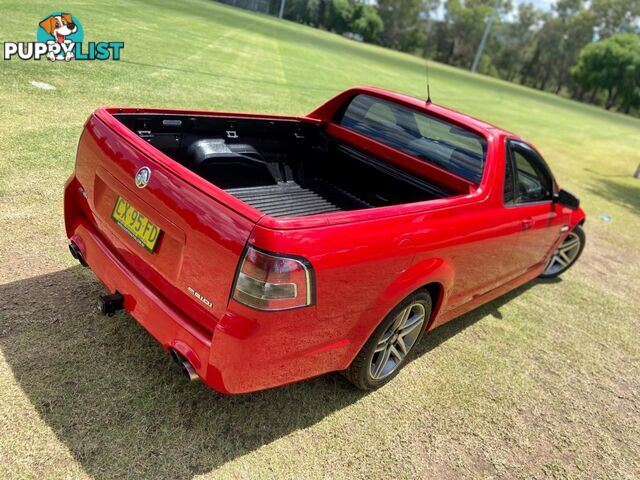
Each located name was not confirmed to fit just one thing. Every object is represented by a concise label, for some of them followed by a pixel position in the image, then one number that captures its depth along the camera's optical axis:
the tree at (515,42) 94.44
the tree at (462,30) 99.38
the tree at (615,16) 86.62
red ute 2.09
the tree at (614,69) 69.81
